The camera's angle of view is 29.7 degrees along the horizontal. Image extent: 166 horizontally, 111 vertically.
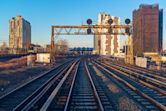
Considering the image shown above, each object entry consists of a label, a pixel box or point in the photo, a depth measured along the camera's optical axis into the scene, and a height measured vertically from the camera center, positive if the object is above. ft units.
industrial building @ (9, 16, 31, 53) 591.62 +40.63
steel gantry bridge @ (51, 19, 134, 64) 172.14 +11.64
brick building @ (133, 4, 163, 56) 492.13 +39.18
